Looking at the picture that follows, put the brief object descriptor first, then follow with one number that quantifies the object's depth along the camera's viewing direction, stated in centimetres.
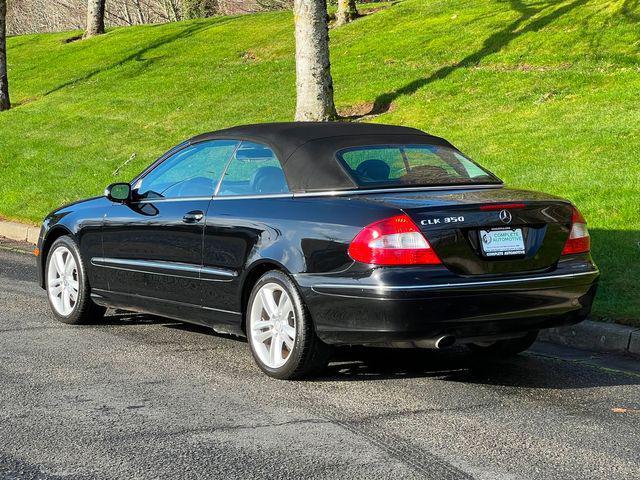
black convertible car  575
